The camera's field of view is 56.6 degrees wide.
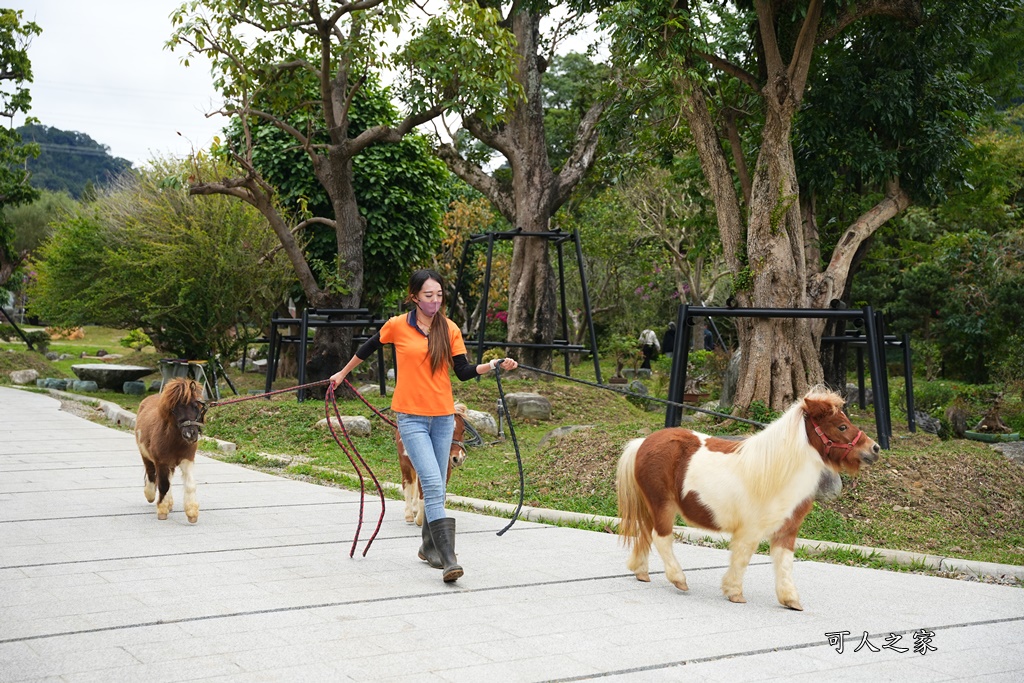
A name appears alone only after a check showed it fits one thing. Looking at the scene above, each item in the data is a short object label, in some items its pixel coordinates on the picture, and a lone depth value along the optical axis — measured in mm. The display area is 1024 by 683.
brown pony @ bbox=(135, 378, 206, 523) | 7914
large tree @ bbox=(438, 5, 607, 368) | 18328
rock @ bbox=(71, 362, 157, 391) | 21859
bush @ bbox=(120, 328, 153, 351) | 26328
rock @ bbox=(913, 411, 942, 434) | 15205
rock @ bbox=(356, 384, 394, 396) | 17328
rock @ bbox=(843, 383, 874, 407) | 19684
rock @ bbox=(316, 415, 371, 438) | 12945
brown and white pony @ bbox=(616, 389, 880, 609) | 5527
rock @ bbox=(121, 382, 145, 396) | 21078
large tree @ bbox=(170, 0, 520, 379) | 14820
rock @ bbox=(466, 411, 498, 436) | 13500
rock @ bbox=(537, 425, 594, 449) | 12047
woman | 6328
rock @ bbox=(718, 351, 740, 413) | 16922
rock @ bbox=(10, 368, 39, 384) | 23750
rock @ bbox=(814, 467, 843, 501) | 5664
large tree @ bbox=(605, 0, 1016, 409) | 11289
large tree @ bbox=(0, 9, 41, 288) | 24406
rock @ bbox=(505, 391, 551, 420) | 15250
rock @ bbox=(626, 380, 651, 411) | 19828
